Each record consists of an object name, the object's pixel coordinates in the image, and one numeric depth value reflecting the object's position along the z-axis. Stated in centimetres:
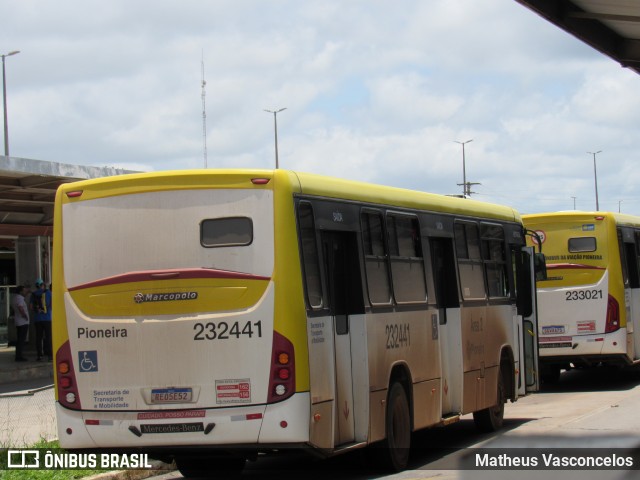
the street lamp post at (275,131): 7038
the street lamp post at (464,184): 8562
